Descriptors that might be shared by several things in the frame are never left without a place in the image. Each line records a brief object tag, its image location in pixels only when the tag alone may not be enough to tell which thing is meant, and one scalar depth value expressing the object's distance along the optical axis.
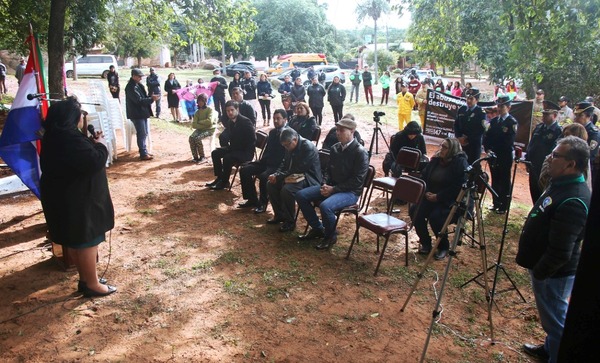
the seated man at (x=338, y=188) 5.69
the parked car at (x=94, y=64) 27.81
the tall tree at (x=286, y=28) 45.12
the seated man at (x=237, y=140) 7.77
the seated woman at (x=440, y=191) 5.52
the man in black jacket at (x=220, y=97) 14.95
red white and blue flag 4.85
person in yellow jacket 13.12
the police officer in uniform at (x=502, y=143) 7.05
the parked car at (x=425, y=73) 30.07
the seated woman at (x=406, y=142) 7.42
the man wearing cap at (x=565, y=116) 11.36
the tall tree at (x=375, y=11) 41.91
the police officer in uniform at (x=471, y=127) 7.75
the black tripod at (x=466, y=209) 3.55
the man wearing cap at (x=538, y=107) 13.17
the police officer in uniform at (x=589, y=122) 6.61
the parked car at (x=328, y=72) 27.35
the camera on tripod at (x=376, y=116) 9.51
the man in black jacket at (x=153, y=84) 14.65
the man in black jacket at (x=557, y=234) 3.02
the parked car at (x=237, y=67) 34.50
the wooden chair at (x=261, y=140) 8.26
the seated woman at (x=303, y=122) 8.65
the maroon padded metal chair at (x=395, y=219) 5.13
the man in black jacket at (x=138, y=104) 9.34
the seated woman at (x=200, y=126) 9.60
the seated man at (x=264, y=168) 7.15
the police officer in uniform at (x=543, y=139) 6.75
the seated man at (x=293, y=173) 6.19
